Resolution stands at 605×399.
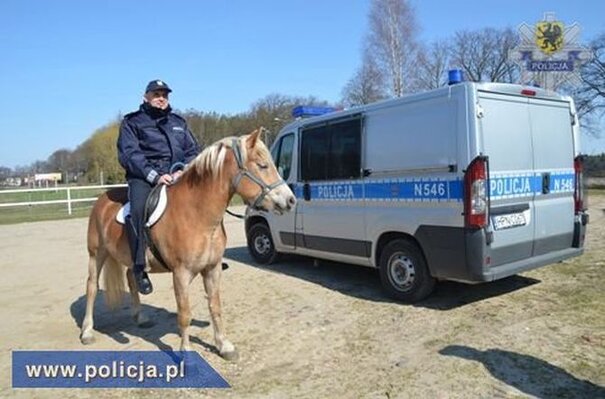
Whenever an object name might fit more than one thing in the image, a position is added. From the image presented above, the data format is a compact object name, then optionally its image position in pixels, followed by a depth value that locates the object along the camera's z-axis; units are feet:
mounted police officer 16.29
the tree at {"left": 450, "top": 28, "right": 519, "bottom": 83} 156.46
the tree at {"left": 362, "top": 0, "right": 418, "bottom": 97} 94.58
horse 15.01
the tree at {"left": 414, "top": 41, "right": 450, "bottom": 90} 98.07
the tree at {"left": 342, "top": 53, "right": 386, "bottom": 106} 97.66
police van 18.06
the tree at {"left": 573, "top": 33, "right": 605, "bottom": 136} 122.42
